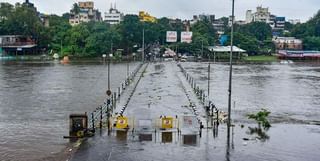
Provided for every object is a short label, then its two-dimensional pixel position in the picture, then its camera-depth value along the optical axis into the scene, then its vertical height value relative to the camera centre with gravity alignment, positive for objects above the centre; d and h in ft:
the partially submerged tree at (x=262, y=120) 78.16 -12.92
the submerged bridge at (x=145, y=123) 59.21 -13.36
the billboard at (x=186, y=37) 319.47 +5.59
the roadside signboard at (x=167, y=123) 71.31 -12.24
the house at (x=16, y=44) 300.75 -0.54
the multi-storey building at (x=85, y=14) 522.97 +37.32
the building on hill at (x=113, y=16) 627.05 +38.76
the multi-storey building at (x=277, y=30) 611.06 +21.51
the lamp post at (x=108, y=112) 72.08 -12.27
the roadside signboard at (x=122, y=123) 70.33 -12.14
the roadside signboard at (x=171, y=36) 315.99 +6.05
